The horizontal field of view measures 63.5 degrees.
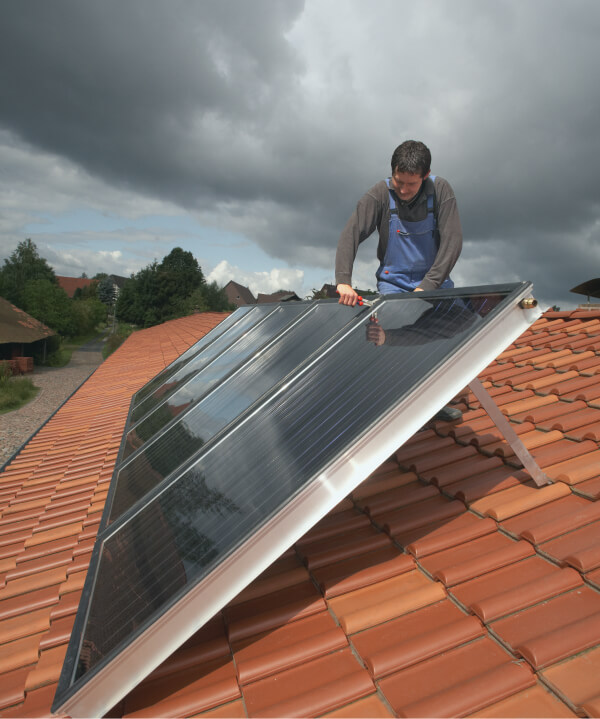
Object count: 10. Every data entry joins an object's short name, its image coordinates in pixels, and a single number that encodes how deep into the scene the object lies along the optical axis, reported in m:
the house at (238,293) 98.66
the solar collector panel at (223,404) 2.32
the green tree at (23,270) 56.81
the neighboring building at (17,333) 40.99
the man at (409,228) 3.14
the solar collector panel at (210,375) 3.38
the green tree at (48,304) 55.06
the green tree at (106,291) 112.94
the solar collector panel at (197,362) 4.42
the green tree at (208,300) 63.38
